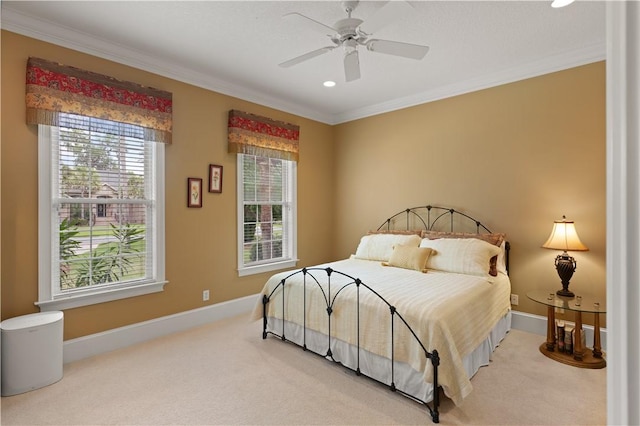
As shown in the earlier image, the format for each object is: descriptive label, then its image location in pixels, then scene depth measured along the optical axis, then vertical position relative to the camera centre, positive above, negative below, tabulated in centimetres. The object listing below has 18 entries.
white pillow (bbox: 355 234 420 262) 404 -40
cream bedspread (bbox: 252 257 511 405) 215 -79
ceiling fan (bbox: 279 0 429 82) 217 +128
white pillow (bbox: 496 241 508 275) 353 -53
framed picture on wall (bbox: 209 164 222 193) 394 +42
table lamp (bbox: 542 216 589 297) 310 -32
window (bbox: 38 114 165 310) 281 +0
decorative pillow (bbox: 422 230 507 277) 338 -29
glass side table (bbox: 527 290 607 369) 278 -109
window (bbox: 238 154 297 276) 432 -2
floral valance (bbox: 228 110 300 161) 411 +103
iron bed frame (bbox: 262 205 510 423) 217 -70
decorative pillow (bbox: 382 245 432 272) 355 -50
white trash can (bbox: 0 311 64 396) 239 -106
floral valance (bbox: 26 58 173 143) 270 +105
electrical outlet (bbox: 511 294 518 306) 371 -99
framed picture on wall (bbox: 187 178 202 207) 373 +24
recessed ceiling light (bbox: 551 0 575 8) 242 +157
